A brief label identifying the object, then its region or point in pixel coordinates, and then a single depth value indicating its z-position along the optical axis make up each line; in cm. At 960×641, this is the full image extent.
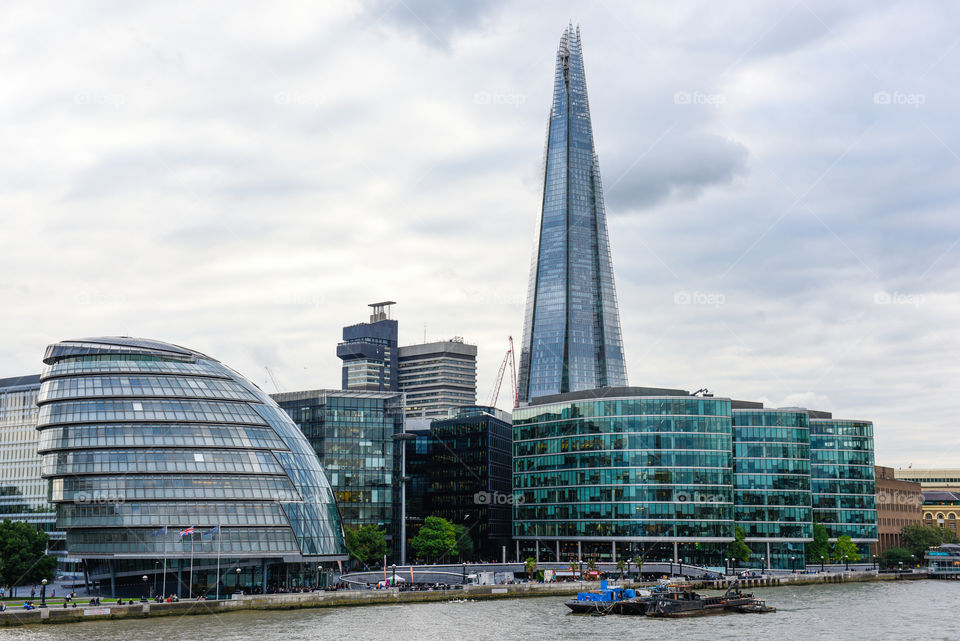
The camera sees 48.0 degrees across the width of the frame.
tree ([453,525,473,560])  18912
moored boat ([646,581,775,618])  11469
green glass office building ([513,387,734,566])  17938
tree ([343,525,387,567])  15850
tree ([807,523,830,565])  19590
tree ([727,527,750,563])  17862
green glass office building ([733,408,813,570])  19538
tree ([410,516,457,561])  17375
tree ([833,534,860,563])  19838
